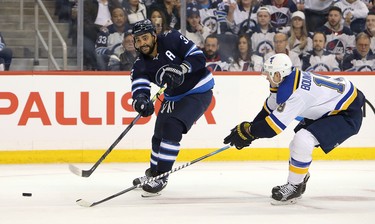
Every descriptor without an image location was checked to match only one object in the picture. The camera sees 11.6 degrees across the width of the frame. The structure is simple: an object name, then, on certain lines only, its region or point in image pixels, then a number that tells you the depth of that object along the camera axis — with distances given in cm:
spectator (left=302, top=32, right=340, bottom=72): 1805
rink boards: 1621
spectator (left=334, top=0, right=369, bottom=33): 1865
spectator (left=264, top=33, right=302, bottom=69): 1808
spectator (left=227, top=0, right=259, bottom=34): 1799
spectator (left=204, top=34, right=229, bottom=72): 1750
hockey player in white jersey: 1063
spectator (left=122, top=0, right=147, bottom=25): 1721
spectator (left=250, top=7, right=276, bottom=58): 1790
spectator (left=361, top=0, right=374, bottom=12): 1884
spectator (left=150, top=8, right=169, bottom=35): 1731
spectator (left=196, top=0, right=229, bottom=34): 1781
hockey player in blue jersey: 1162
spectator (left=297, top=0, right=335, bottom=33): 1846
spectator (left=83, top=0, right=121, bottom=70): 1676
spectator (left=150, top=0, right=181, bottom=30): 1732
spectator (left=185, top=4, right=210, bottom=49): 1744
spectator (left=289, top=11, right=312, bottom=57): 1822
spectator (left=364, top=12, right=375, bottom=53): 1849
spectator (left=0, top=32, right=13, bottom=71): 1638
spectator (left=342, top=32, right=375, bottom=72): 1823
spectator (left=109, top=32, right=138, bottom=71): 1699
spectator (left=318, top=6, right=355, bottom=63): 1842
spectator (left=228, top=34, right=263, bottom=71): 1758
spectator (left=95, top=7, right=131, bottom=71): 1688
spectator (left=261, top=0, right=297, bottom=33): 1834
